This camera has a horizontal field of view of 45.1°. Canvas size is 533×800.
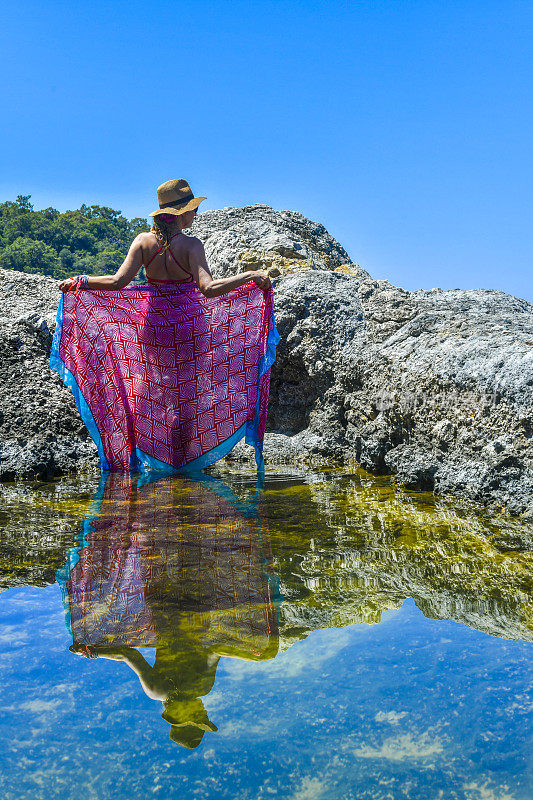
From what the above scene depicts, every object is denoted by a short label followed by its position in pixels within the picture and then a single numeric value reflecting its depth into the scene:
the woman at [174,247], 4.62
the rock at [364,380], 3.91
